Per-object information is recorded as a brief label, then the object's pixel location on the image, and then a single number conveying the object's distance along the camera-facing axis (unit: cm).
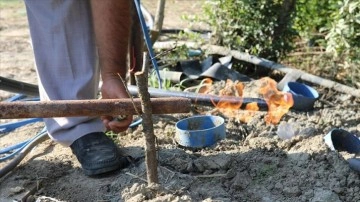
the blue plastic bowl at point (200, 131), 299
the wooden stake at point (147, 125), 220
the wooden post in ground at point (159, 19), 450
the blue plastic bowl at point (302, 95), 362
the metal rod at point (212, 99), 352
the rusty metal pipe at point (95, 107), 231
